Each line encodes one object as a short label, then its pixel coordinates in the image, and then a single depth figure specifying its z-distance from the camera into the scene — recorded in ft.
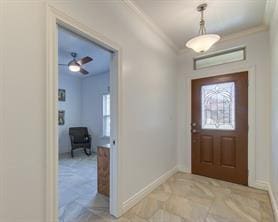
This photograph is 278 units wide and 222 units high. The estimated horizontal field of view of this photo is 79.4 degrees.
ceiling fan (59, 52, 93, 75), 12.04
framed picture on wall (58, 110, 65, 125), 18.07
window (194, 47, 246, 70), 10.18
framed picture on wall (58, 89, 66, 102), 18.10
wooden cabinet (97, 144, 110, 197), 8.49
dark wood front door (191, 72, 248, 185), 9.91
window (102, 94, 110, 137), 18.57
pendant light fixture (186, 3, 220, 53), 6.77
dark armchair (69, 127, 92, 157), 17.29
